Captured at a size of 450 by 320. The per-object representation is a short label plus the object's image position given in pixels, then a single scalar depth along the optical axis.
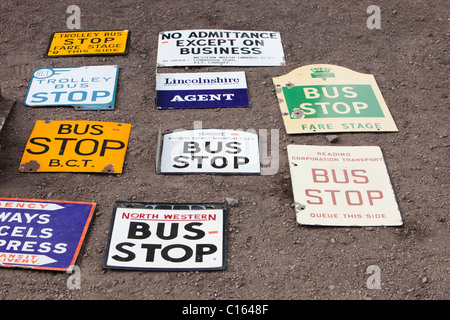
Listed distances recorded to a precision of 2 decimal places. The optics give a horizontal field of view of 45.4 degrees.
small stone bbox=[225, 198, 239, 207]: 3.80
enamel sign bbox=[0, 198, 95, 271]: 3.37
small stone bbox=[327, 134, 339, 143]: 4.30
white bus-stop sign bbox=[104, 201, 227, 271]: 3.39
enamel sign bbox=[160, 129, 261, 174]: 4.05
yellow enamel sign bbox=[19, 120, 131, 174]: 4.06
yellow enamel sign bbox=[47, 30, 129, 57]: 5.33
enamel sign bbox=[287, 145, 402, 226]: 3.69
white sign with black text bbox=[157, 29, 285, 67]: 5.20
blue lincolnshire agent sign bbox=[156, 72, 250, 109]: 4.69
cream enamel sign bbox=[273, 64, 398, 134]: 4.46
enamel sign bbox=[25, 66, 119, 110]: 4.68
